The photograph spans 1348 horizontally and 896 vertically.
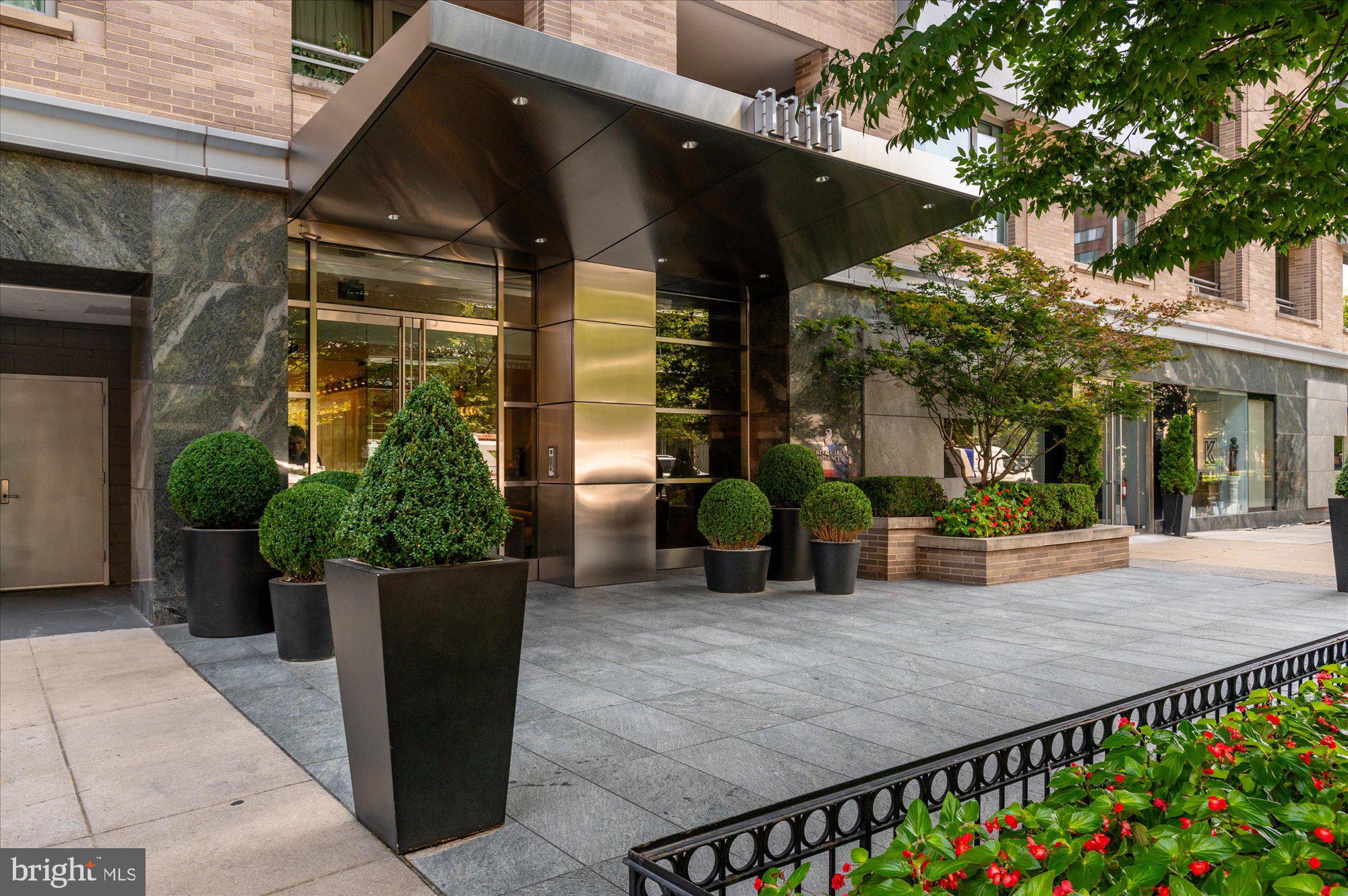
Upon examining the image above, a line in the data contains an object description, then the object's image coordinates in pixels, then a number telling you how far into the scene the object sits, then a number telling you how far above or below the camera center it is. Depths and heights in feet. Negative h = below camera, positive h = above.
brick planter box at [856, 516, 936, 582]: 38.45 -4.32
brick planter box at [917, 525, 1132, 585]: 36.68 -4.78
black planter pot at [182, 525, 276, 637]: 24.98 -3.71
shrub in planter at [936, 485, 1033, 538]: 38.04 -2.91
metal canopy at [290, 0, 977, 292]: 20.79 +8.83
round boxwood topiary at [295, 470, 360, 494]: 25.96 -0.74
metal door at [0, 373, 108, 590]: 35.78 -1.08
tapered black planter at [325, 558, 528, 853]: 11.13 -3.17
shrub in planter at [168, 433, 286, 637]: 24.76 -2.20
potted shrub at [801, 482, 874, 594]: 33.14 -3.05
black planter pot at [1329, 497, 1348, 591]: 34.58 -3.49
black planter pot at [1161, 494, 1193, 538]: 62.49 -4.67
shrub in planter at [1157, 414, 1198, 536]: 61.93 -1.74
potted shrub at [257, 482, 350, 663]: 21.77 -2.61
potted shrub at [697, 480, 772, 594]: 32.99 -3.17
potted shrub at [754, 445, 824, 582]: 36.68 -2.41
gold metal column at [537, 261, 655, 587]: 36.27 +1.20
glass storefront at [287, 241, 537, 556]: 31.73 +4.04
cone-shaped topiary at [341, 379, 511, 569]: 11.54 -0.59
